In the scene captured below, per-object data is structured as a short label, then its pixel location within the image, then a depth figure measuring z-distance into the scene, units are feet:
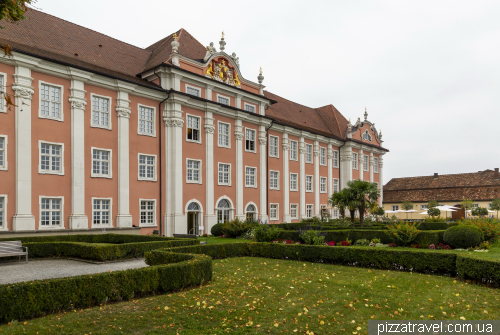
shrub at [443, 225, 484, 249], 59.62
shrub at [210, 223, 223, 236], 89.66
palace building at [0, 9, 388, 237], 68.85
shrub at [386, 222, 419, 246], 65.36
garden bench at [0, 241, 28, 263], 47.65
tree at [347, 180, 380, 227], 96.73
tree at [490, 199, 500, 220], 169.38
